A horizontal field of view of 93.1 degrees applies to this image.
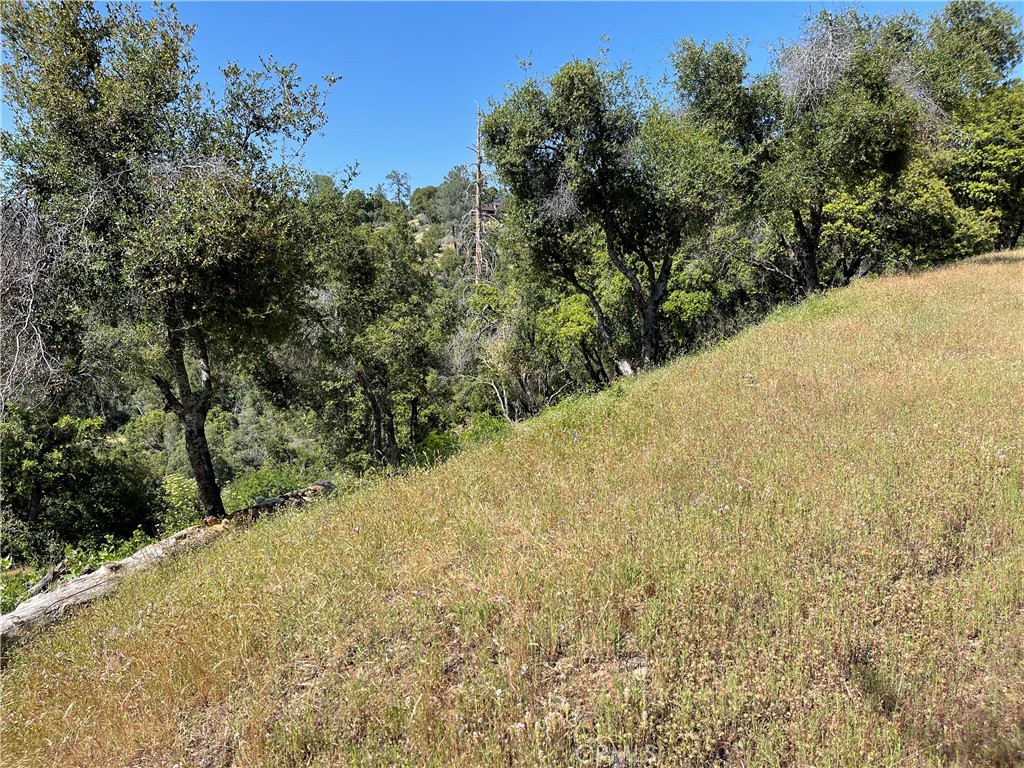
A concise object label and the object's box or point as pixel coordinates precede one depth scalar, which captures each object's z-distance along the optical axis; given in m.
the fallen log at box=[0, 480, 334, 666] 4.83
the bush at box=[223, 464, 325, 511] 20.28
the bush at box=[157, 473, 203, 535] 10.98
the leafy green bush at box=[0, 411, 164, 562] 14.66
